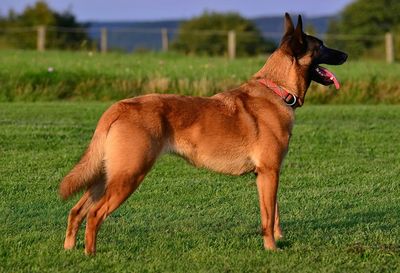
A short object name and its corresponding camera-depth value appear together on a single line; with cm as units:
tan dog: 705
